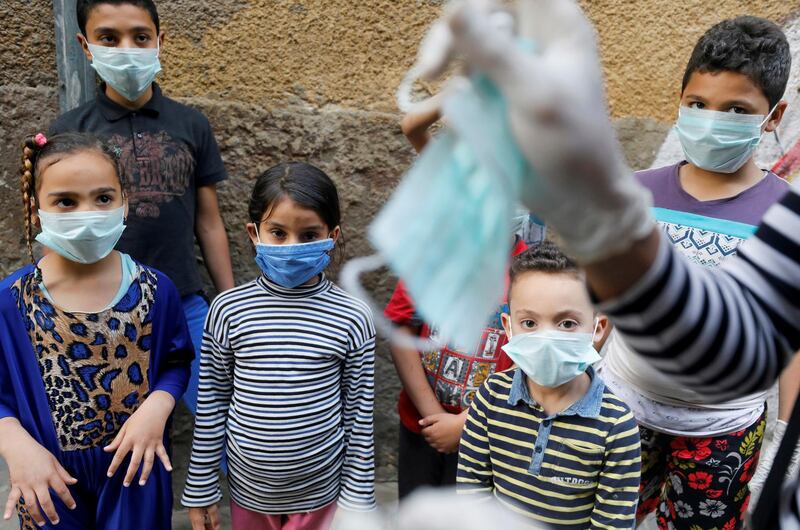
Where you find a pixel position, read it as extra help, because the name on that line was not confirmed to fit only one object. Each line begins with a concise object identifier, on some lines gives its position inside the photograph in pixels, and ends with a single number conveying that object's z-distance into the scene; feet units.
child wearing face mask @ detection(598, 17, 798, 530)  5.77
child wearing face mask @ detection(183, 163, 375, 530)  6.21
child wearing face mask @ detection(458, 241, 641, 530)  5.05
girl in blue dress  5.72
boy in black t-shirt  7.06
